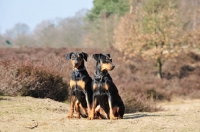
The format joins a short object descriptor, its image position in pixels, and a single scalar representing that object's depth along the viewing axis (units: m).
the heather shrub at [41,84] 18.11
